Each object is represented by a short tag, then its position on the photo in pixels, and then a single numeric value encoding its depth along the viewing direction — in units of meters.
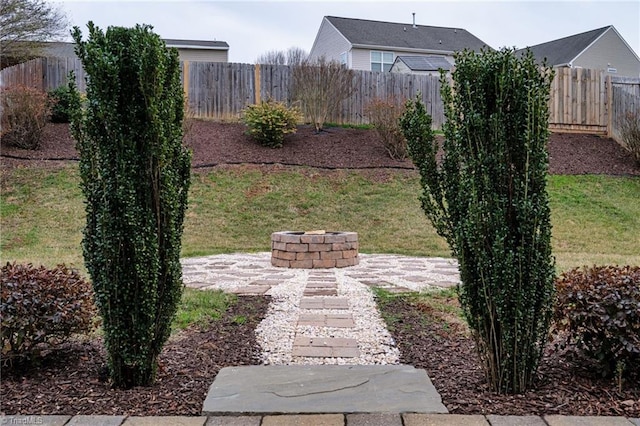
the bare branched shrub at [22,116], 10.90
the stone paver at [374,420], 2.07
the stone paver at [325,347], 3.27
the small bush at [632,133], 11.74
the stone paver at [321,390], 2.21
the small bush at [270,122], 12.07
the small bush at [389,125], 11.95
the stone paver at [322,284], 5.55
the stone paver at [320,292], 5.11
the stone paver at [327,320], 3.96
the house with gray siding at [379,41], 22.17
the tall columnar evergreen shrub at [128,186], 2.32
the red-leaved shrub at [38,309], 2.66
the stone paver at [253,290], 5.14
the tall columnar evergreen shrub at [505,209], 2.34
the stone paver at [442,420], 2.07
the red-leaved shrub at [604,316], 2.52
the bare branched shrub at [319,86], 12.99
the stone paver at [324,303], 4.55
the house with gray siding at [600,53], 22.48
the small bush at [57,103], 12.05
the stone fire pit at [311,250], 6.86
